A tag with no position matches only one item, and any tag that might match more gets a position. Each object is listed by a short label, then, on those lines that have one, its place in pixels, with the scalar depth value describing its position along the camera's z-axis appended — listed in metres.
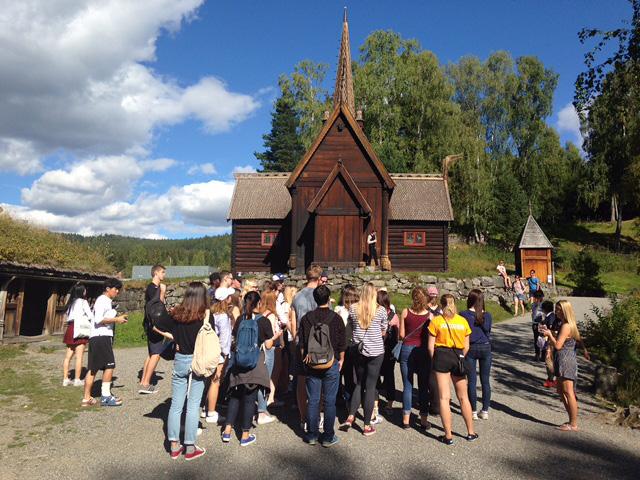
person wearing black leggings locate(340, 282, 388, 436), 5.97
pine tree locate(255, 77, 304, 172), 46.72
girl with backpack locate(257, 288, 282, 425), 6.26
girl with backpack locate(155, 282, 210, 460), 5.16
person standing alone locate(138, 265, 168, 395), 7.64
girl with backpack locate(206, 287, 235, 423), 5.99
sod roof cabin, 13.21
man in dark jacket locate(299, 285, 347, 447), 5.57
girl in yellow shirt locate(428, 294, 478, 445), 5.61
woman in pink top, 6.28
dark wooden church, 21.92
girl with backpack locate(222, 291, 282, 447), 5.51
